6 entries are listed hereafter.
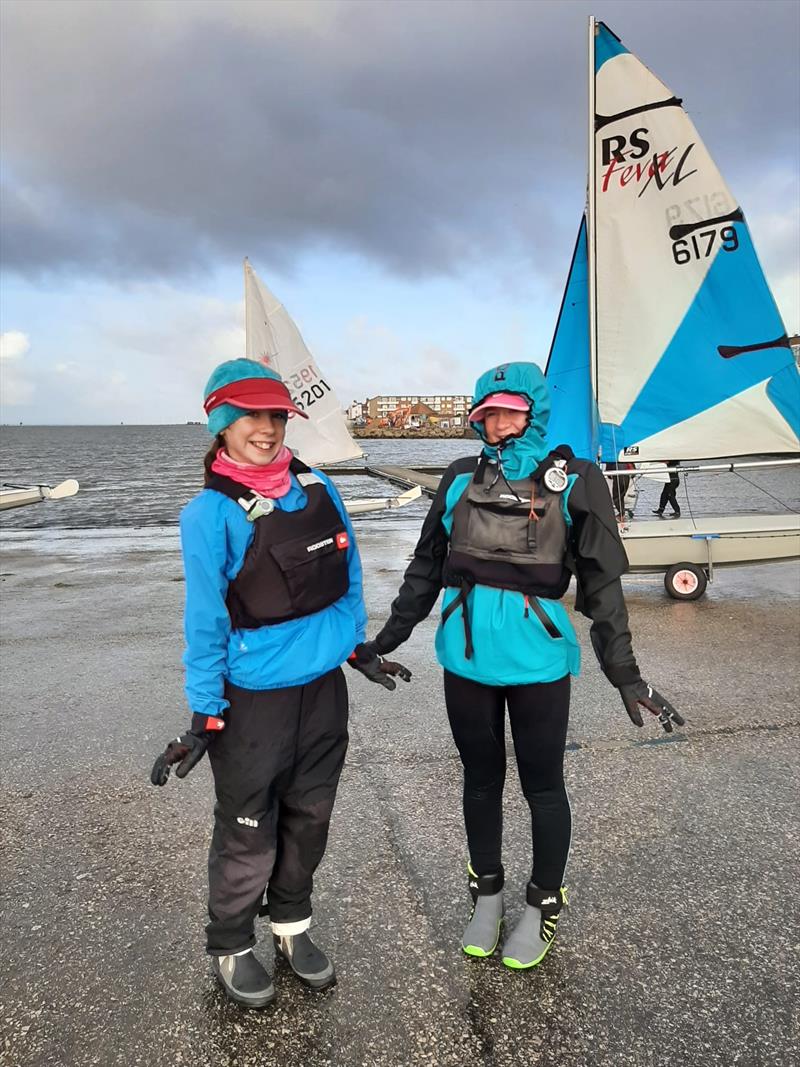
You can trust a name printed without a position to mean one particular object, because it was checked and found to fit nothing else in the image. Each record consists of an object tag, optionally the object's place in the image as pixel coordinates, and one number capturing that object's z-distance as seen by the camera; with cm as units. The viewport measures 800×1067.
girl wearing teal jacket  242
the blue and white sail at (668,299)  729
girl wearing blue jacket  222
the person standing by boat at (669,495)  1353
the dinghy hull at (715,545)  767
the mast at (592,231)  739
